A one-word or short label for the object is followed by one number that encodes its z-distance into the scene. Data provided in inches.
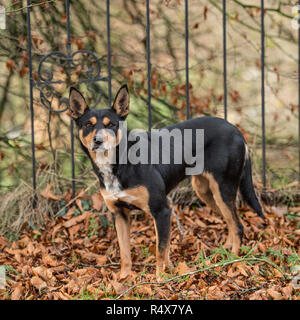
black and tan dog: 256.4
